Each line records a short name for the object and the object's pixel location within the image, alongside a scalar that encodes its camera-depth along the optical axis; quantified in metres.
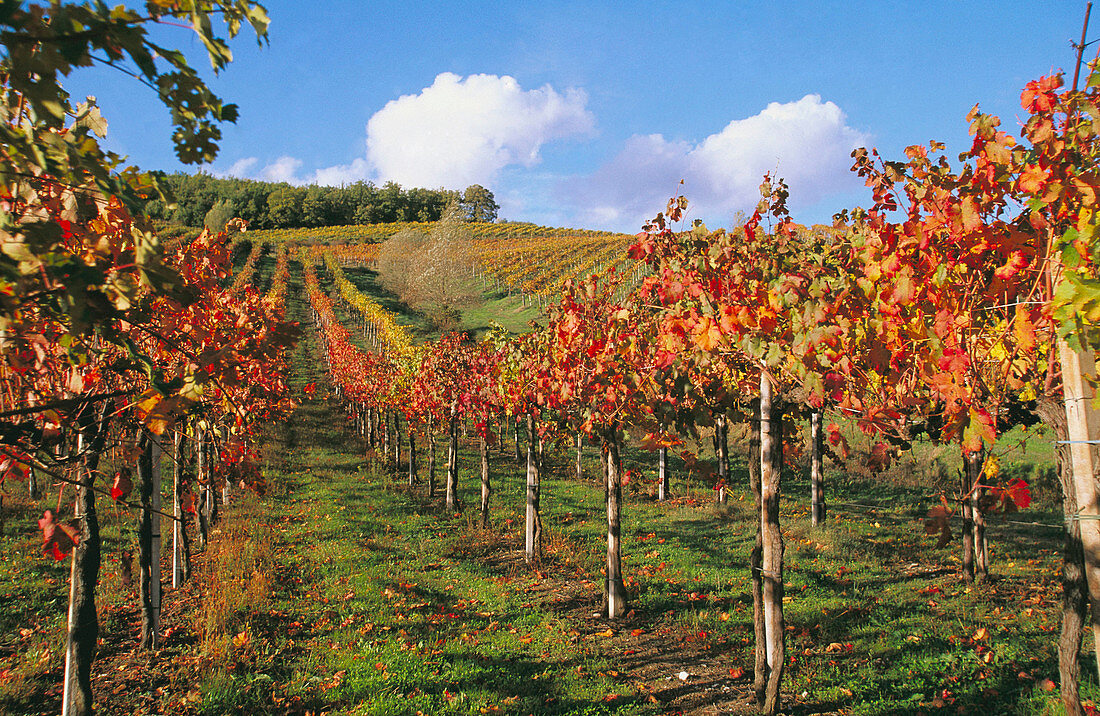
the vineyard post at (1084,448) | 2.57
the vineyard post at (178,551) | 9.21
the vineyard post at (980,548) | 9.81
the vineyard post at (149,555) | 7.01
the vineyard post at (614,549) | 8.27
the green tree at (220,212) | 86.69
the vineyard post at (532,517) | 11.04
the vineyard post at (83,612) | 5.24
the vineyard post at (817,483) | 13.70
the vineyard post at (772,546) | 5.44
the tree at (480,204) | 137.88
